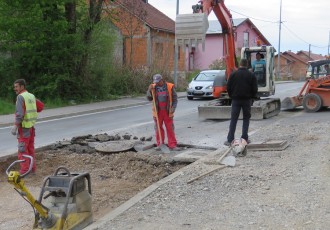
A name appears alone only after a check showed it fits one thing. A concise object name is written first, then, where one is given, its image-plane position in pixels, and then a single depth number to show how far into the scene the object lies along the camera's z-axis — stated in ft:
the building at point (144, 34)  99.14
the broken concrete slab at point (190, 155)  30.09
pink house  180.41
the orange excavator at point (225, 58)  41.60
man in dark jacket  33.01
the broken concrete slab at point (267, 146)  30.60
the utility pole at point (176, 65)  102.01
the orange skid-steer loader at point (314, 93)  57.98
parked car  85.71
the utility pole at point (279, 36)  190.33
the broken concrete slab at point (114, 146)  33.53
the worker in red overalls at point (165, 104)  34.27
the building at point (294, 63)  259.23
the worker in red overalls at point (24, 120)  27.94
